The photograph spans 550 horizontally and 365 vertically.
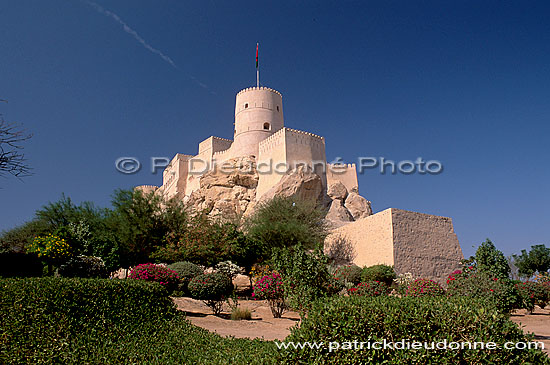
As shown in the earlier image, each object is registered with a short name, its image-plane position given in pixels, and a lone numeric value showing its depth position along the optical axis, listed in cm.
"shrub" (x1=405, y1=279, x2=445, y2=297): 1134
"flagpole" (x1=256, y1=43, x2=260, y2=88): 3784
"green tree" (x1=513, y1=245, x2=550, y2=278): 3275
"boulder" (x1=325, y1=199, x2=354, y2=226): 2844
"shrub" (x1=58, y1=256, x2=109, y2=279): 1314
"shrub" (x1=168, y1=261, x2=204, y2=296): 1291
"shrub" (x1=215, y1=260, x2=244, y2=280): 1745
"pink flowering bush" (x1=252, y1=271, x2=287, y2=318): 1164
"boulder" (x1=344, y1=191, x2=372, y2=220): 3106
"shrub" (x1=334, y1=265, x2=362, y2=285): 1776
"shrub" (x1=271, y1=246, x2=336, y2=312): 948
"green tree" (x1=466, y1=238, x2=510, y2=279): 1104
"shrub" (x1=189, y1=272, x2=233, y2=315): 1117
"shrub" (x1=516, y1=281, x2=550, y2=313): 1534
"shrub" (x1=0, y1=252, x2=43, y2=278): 1312
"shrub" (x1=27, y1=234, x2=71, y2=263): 1277
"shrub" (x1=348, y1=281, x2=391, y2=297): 1229
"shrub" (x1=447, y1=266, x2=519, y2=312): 977
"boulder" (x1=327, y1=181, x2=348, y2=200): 3112
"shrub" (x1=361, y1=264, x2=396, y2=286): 1752
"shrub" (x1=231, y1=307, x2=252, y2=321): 1101
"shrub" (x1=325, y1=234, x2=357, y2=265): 2166
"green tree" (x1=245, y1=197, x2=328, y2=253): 2155
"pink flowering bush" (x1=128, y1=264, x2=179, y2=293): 1109
